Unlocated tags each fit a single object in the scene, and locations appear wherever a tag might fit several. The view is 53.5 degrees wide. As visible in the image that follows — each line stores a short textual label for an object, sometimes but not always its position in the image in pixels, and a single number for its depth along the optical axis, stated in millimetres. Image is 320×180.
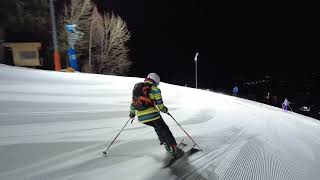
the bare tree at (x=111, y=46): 43281
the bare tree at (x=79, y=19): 38750
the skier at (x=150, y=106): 6406
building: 37875
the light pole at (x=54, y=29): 20484
